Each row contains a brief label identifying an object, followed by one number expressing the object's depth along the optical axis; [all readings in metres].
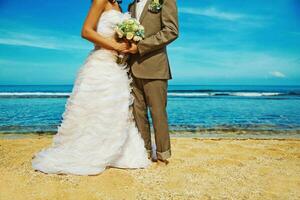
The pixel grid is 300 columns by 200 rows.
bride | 4.18
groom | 4.25
